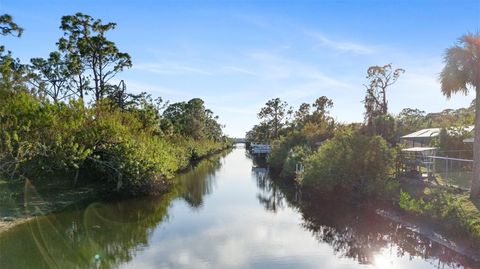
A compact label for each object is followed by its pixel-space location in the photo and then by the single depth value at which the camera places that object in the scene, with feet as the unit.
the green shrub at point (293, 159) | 121.70
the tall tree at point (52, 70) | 130.21
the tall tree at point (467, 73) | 55.52
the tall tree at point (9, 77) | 66.26
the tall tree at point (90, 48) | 119.75
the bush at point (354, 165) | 74.28
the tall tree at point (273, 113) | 310.45
